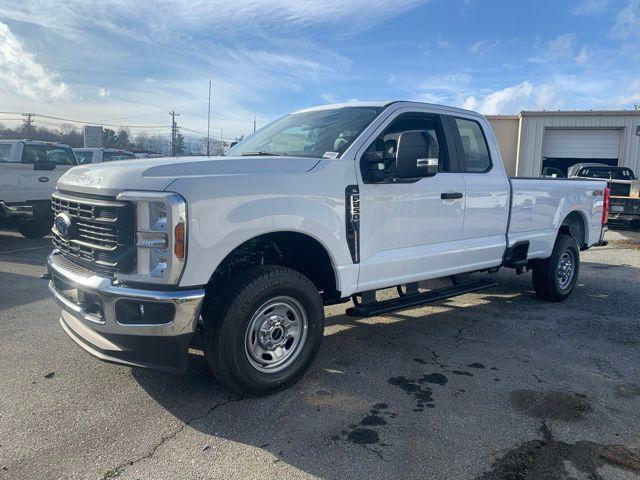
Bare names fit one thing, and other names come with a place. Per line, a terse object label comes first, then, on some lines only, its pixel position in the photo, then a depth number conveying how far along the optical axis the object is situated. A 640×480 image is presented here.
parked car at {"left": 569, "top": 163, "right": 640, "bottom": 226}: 14.51
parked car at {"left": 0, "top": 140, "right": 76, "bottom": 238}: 10.31
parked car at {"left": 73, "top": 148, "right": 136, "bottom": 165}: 18.55
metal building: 23.70
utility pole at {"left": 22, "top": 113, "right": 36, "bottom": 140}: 68.56
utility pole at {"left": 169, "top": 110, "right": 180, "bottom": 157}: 59.06
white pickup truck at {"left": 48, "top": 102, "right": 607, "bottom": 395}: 3.18
